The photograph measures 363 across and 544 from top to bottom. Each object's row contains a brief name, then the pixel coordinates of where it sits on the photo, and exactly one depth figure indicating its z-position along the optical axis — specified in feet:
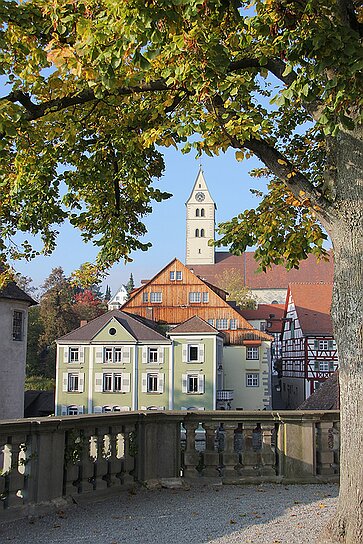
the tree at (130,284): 380.82
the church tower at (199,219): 402.31
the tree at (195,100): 20.22
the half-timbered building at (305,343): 155.04
